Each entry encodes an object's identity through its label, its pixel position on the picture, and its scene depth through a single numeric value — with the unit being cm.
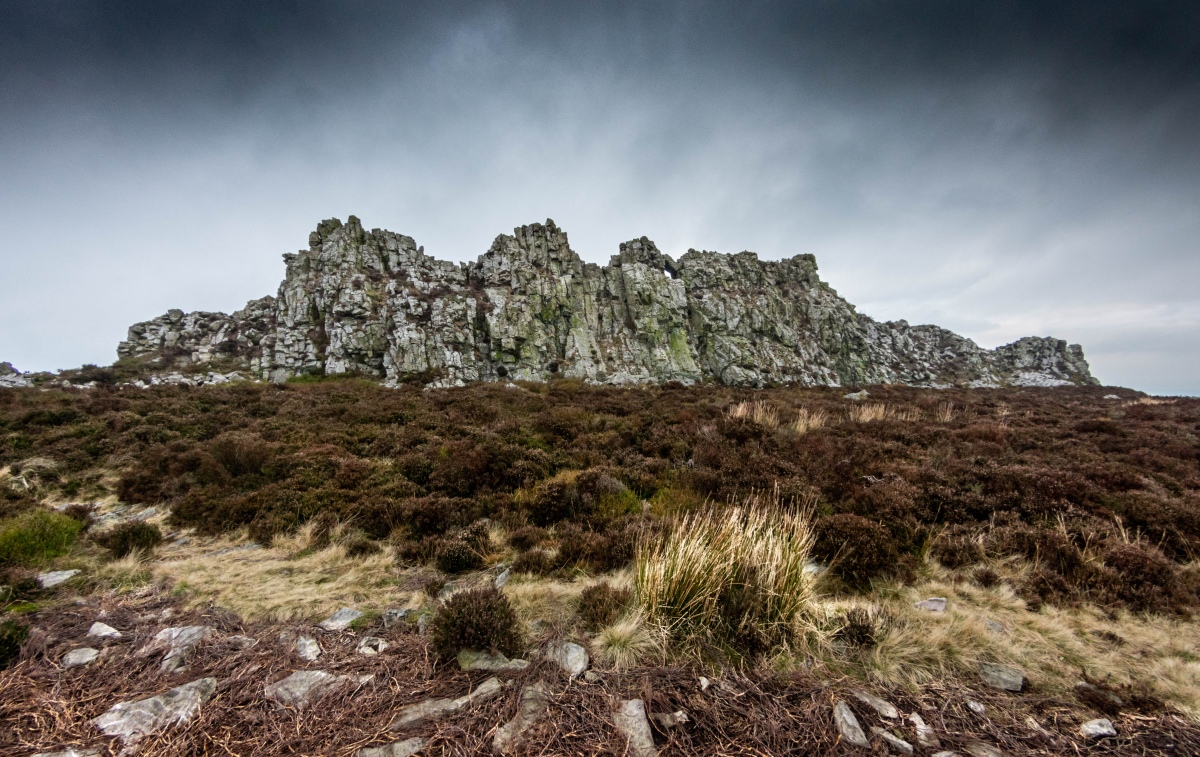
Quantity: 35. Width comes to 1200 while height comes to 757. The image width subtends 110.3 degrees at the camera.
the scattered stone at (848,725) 264
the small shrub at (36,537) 538
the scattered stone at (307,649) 351
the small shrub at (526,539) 595
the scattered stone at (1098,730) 271
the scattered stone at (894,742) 261
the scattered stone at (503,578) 491
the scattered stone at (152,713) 264
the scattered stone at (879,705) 286
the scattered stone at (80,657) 330
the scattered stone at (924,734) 266
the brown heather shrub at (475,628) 346
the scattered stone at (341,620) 403
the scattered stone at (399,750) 250
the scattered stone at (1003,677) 319
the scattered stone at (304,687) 298
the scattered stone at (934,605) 425
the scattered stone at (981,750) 258
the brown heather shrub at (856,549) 502
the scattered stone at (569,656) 324
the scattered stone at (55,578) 472
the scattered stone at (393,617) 407
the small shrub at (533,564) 520
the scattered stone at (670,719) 273
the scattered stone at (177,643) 338
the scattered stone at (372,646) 358
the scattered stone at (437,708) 276
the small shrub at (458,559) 544
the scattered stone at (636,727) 256
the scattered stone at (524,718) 257
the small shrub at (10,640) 323
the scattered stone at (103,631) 373
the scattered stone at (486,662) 326
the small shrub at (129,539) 597
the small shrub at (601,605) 383
